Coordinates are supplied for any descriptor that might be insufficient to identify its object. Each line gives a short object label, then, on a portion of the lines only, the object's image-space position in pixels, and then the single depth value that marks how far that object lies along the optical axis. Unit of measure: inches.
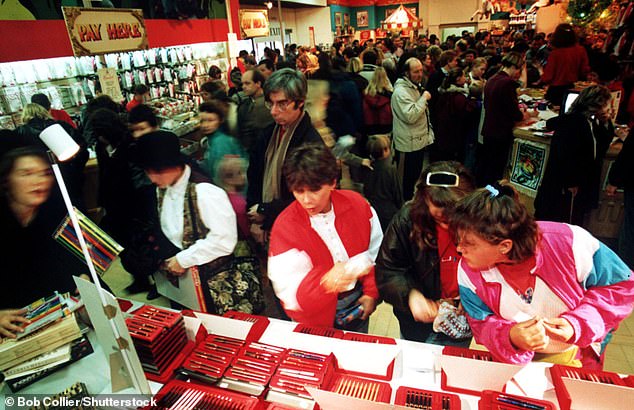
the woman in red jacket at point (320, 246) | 72.7
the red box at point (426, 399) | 48.3
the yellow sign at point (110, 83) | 147.8
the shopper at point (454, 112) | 186.9
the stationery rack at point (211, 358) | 58.1
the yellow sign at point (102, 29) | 146.3
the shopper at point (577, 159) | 115.9
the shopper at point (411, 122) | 154.0
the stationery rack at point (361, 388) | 51.4
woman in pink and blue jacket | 53.5
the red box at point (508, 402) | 46.1
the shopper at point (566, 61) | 214.5
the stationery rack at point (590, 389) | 45.5
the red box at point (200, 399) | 51.4
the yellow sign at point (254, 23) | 279.6
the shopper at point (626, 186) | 112.0
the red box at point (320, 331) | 63.2
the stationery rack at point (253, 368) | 55.1
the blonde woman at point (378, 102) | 177.2
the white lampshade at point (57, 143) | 40.6
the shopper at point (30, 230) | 72.0
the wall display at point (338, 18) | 660.7
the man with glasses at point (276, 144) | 88.6
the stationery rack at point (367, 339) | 61.6
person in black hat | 85.0
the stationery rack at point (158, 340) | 59.9
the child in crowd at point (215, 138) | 99.4
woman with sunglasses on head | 66.4
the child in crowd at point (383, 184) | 110.6
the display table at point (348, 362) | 55.6
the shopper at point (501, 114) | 163.8
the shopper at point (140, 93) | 182.7
